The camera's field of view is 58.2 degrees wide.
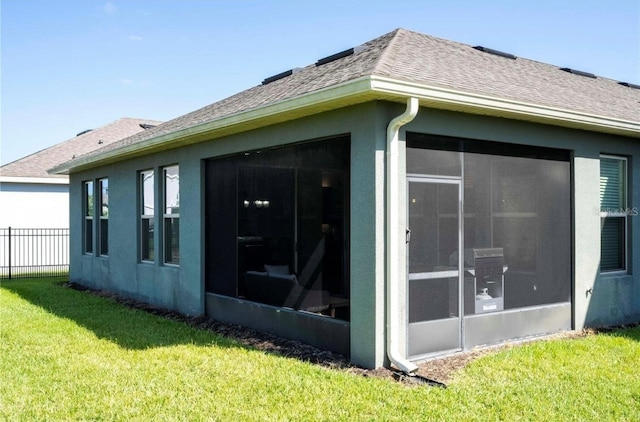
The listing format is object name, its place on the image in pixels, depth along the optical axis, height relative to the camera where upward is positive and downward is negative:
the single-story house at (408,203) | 6.07 +0.09
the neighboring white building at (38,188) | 19.84 +0.83
